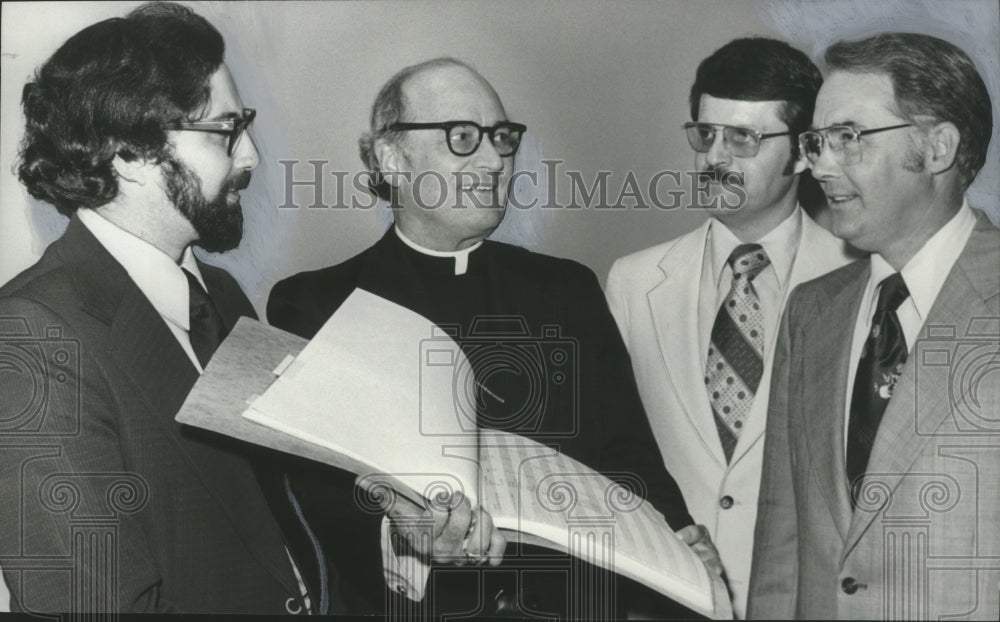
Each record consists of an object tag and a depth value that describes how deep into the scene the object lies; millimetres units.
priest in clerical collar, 2230
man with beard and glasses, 2203
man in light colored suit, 2191
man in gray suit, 2098
